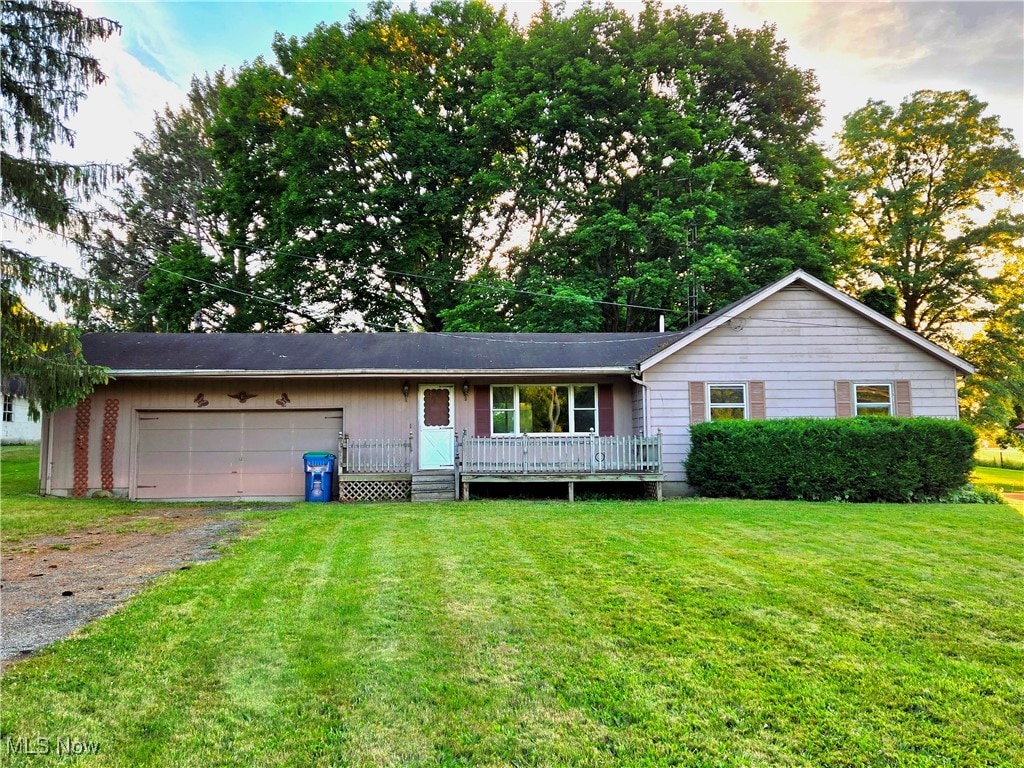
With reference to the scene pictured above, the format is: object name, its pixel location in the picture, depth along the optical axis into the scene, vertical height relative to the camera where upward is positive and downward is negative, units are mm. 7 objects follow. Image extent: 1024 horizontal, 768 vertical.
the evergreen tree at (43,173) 8430 +3994
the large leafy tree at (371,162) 21750 +10098
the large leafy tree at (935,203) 24016 +9016
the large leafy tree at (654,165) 20391 +9632
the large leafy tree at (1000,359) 22812 +2255
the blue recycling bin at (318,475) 12398 -1005
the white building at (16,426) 27859 +378
